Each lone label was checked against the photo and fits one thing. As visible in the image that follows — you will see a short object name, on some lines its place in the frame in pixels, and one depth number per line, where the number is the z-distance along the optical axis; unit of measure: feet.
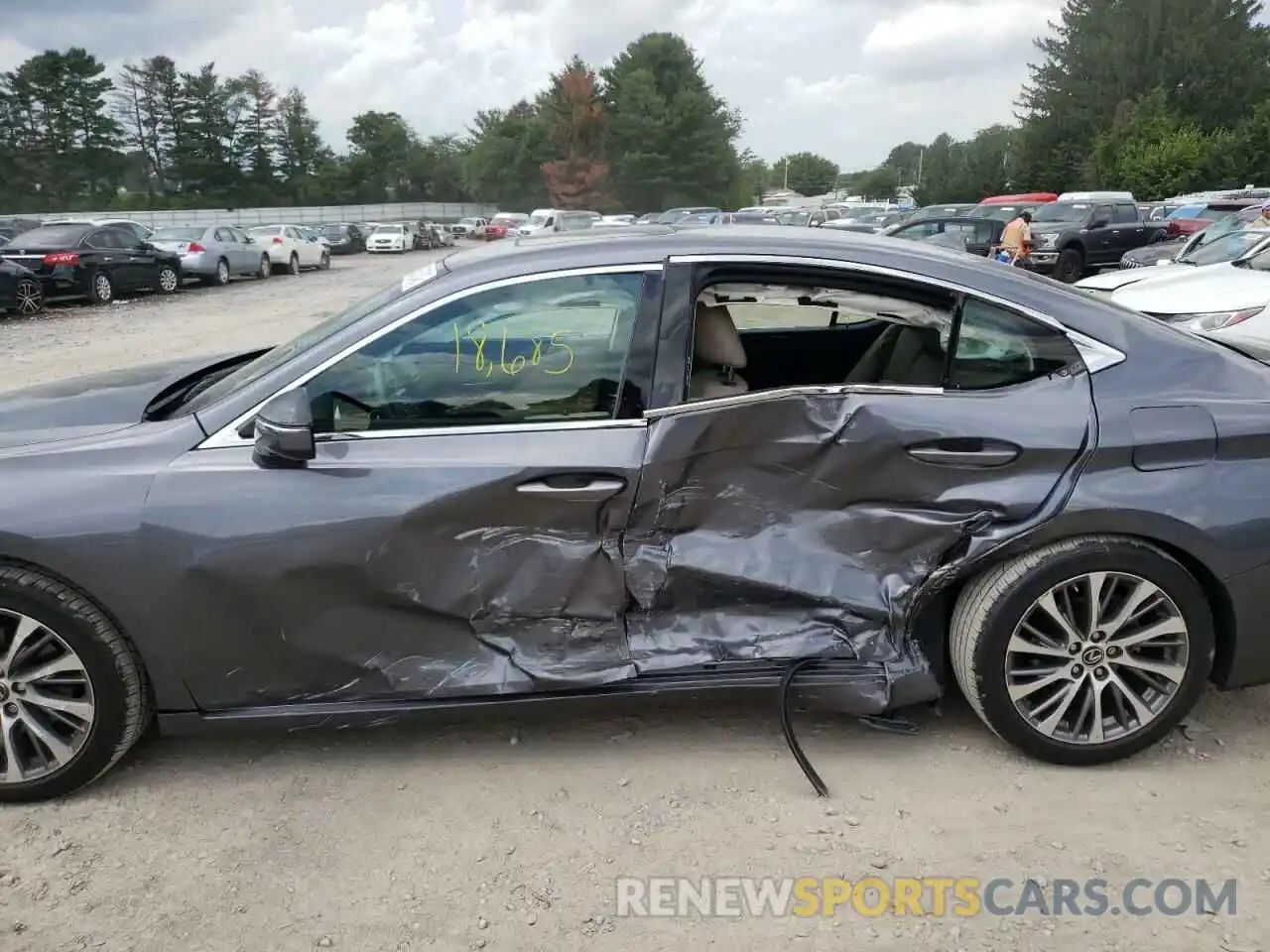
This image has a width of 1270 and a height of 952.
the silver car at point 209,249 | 73.72
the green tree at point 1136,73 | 188.75
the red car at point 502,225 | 159.84
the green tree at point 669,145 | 252.21
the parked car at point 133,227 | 61.72
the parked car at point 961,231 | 61.72
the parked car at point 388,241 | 137.28
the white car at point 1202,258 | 33.63
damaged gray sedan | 8.96
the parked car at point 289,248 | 87.15
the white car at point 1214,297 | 25.09
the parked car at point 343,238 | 135.13
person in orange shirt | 56.65
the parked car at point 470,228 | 180.34
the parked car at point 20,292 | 50.03
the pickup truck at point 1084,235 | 64.90
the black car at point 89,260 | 55.52
